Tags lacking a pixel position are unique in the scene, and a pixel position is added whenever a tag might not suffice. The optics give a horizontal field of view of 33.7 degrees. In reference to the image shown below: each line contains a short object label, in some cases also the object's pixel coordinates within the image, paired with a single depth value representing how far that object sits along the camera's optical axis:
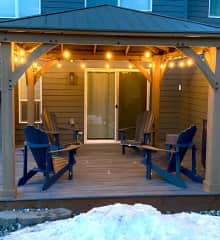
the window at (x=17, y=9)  8.26
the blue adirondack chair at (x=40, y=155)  5.04
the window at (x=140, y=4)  8.54
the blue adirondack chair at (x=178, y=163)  5.33
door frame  8.88
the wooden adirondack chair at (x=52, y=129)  7.01
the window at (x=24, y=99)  8.84
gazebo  4.54
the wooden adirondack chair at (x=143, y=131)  7.15
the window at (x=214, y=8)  8.87
